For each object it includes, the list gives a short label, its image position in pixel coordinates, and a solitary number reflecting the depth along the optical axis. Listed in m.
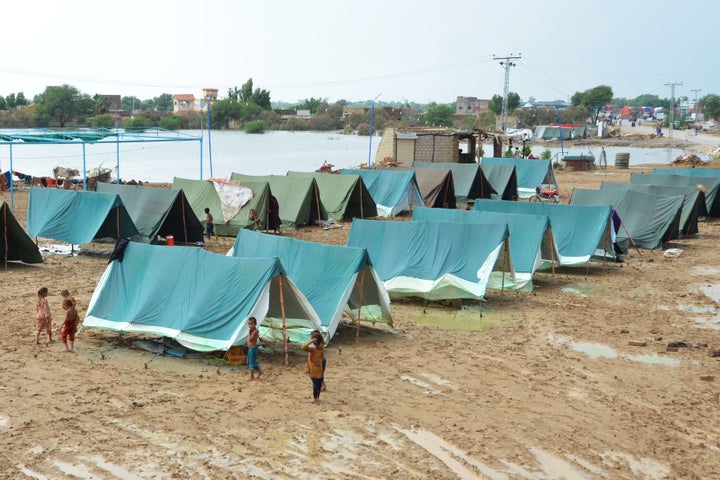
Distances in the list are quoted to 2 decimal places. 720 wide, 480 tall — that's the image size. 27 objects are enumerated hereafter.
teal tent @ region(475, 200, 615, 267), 20.44
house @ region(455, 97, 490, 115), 189.88
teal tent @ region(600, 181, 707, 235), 26.34
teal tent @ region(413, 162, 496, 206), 32.31
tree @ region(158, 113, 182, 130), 88.31
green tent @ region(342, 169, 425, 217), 29.42
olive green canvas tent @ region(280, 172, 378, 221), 27.78
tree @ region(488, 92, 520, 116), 142.85
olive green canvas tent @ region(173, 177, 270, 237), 24.50
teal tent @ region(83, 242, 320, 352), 12.01
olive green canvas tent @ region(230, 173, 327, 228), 26.19
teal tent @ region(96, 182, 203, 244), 21.52
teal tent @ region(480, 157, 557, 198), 36.09
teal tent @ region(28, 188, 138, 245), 20.61
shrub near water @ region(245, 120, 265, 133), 110.38
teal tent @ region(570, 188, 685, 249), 24.02
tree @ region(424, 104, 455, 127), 129.60
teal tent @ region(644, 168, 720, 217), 30.67
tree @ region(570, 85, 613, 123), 163.62
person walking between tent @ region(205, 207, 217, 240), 23.66
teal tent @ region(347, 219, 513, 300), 16.33
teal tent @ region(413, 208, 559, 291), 17.98
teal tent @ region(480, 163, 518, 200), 33.72
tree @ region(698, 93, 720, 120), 159.88
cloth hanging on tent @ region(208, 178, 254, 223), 24.62
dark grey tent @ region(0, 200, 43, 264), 18.34
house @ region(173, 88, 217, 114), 130.62
